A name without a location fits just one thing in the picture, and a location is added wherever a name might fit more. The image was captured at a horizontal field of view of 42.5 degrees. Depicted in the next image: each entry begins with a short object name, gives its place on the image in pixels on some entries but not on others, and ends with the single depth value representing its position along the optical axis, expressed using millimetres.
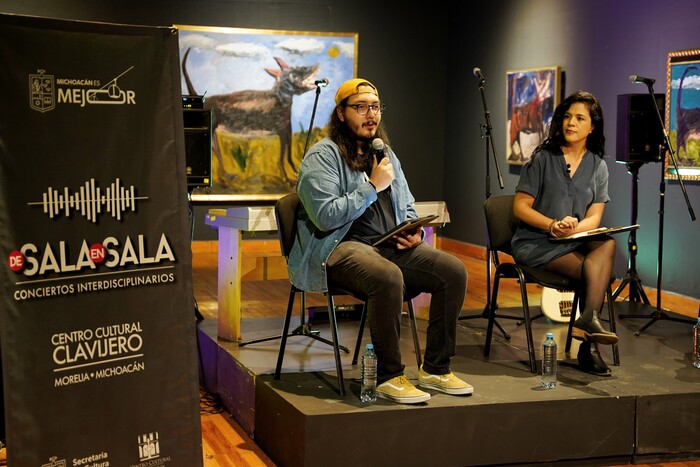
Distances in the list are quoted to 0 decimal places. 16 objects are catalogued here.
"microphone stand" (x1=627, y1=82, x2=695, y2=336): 5045
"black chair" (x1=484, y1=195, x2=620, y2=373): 4027
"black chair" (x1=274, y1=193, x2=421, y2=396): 3707
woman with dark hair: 4105
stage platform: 3297
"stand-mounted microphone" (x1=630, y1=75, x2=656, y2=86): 5225
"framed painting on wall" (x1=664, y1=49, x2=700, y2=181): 6051
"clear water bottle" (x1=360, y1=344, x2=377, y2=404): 3402
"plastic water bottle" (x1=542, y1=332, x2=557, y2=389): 3666
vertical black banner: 2238
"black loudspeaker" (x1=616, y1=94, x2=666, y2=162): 5715
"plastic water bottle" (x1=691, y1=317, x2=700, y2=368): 4090
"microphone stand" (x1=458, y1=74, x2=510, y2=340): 4733
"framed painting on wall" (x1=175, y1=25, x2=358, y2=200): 8539
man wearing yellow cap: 3438
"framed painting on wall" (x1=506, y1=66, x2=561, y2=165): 7652
